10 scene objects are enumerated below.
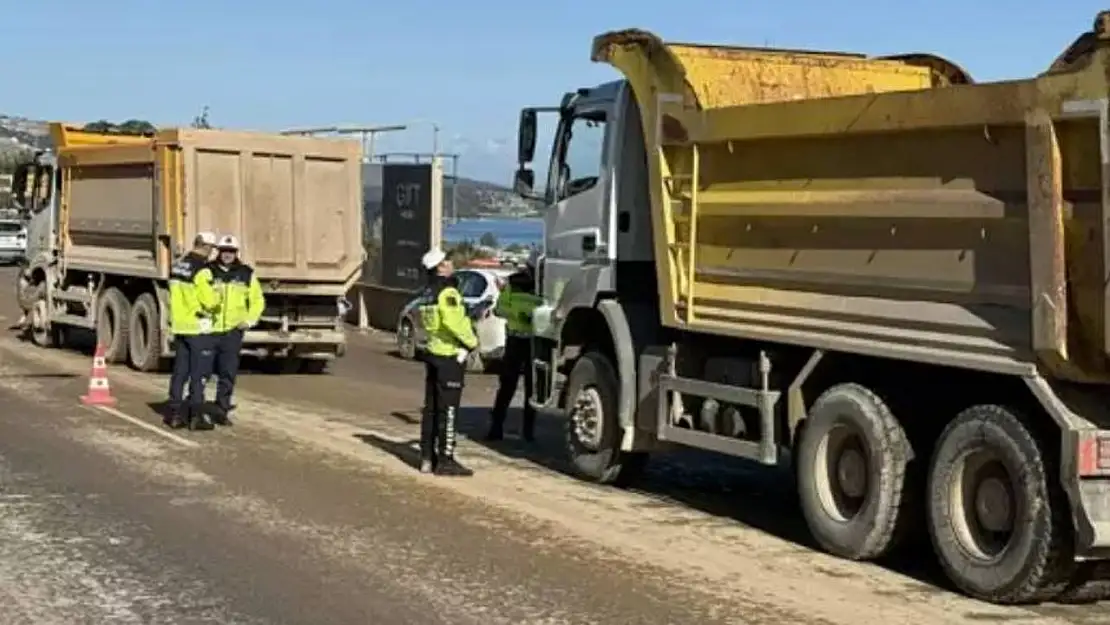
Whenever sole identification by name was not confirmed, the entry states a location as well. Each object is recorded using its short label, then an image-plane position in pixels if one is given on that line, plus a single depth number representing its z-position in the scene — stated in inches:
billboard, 1074.1
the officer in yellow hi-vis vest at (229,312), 576.1
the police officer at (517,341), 525.3
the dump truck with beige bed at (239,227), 762.8
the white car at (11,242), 2005.4
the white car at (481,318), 782.8
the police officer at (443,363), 464.4
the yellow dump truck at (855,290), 296.4
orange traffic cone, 625.0
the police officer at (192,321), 565.6
